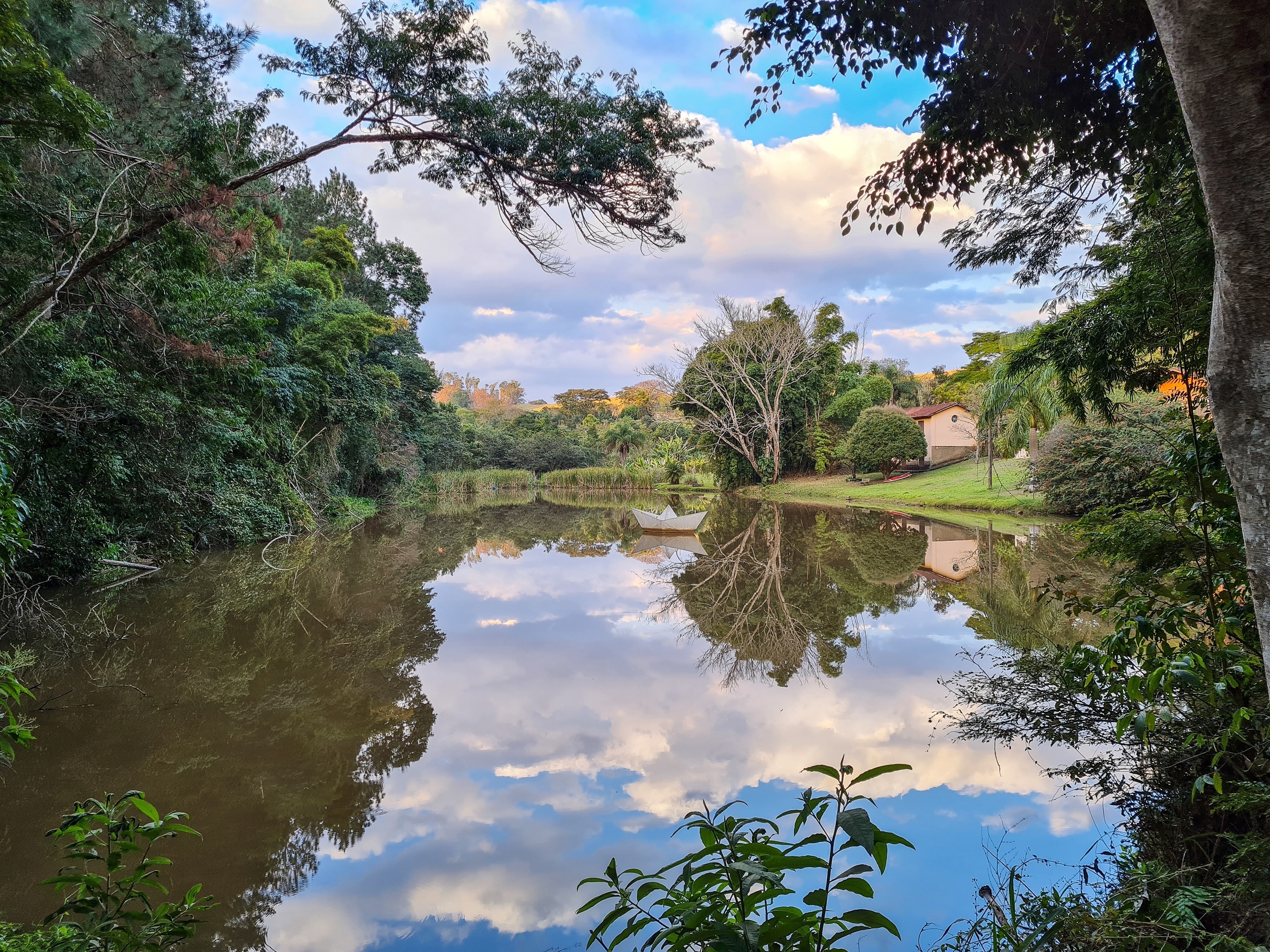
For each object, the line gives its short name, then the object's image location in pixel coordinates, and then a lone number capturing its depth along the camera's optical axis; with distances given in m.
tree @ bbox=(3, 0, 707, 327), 4.89
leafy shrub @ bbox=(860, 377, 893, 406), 24.20
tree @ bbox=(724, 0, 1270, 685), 3.08
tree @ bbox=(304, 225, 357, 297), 17.69
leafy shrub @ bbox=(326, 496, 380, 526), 15.24
